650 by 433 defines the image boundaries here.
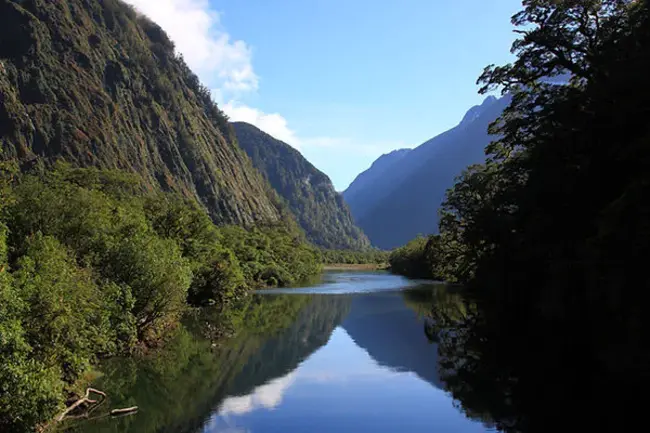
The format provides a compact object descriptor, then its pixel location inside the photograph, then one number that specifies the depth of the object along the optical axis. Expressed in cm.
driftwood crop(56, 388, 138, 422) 1952
